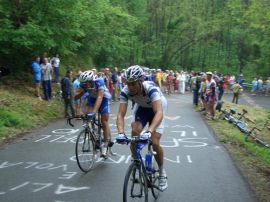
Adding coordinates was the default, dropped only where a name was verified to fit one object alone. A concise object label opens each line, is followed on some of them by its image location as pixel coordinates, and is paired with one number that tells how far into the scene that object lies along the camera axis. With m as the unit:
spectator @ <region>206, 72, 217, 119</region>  18.67
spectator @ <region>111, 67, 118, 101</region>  27.02
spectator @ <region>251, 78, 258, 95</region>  40.51
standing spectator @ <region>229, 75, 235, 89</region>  43.69
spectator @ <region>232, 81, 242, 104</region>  29.91
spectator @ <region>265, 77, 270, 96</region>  38.78
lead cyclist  6.51
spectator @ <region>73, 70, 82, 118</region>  18.08
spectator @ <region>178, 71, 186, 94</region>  36.53
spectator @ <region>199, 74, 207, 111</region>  20.09
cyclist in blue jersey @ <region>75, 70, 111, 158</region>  9.27
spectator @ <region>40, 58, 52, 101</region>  19.99
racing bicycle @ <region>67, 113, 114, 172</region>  8.96
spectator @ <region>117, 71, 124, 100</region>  28.28
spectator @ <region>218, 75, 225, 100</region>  26.23
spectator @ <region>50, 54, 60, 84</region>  23.81
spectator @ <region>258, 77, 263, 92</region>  40.56
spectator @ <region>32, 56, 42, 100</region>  19.58
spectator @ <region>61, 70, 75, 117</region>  17.53
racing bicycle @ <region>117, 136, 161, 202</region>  5.91
